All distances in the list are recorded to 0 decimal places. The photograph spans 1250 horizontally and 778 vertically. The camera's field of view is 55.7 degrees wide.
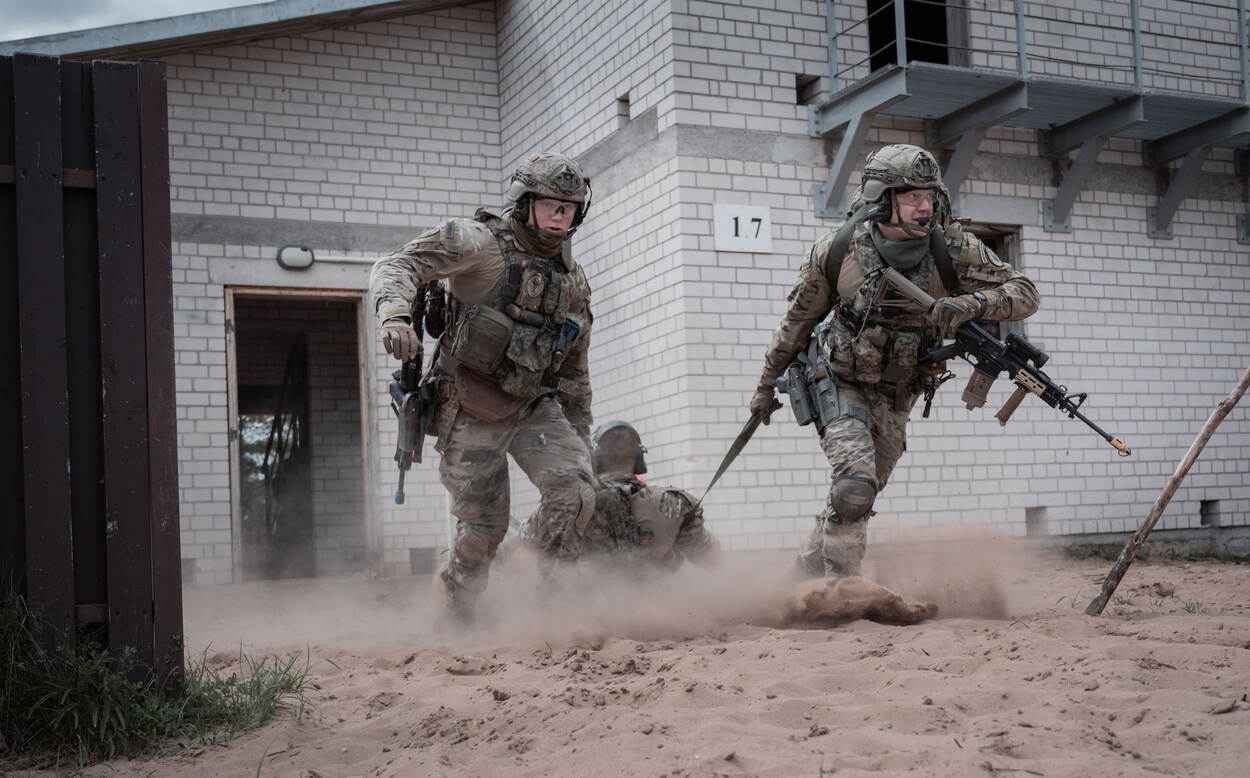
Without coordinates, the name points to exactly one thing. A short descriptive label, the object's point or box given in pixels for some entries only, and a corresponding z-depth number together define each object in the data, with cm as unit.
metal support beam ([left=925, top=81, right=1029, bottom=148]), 846
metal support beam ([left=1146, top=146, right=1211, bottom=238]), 973
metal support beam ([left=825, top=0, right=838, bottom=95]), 873
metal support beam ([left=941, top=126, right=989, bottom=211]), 885
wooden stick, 459
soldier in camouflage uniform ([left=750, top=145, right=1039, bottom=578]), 530
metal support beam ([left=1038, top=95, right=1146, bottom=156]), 896
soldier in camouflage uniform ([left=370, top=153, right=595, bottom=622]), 531
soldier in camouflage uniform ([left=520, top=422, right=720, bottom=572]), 641
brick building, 855
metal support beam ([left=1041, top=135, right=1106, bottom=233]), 932
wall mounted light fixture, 995
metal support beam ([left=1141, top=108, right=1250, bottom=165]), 943
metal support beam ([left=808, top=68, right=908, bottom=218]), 812
